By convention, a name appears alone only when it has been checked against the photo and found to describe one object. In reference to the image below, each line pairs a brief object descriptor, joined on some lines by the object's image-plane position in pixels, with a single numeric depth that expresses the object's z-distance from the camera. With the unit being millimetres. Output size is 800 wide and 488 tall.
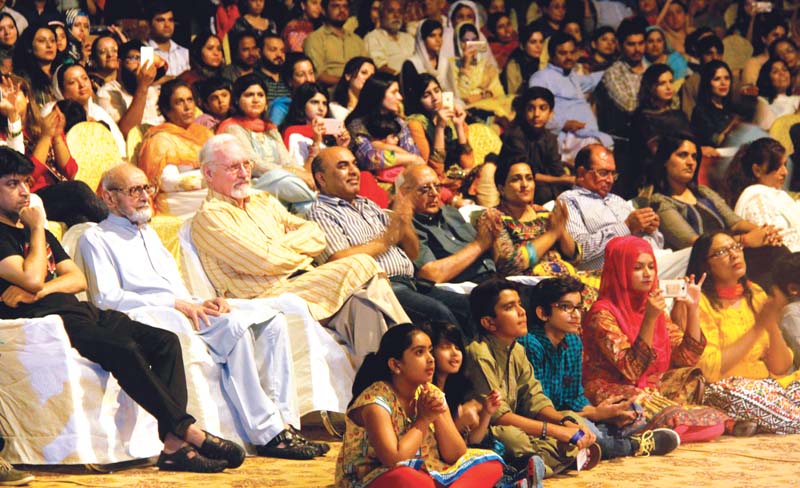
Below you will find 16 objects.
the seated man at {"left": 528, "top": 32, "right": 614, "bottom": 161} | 15010
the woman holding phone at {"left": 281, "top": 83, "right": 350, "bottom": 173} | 12068
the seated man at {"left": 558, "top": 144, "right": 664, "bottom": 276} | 11633
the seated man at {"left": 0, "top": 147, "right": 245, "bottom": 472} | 8010
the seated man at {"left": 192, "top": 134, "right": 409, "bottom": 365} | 9443
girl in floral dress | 6994
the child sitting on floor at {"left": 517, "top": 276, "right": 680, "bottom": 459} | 8969
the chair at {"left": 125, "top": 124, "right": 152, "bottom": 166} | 11259
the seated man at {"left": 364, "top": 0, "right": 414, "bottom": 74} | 15856
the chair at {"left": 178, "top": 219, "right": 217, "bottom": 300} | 9550
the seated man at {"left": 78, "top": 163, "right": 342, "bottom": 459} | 8692
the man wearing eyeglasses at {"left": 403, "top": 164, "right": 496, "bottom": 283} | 10390
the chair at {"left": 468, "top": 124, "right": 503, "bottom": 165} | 14139
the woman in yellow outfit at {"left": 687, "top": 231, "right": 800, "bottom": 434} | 10964
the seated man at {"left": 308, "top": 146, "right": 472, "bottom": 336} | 10087
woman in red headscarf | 9506
